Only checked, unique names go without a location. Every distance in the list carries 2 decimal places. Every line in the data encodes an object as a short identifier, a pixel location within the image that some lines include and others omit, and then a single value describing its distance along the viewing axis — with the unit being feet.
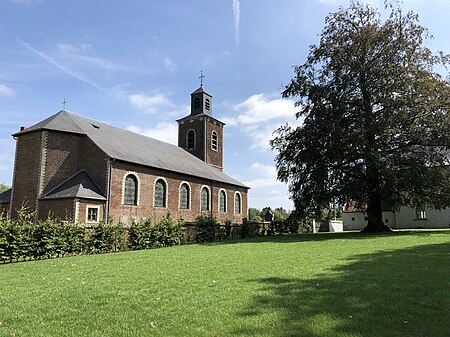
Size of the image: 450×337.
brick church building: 71.41
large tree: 66.18
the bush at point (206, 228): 72.92
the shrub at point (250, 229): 87.97
